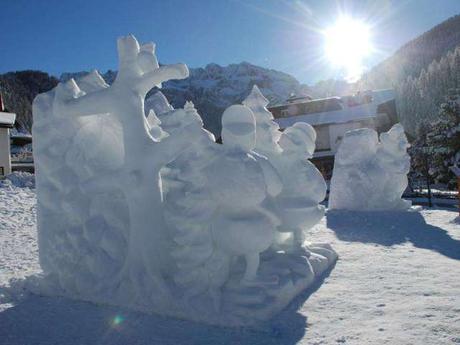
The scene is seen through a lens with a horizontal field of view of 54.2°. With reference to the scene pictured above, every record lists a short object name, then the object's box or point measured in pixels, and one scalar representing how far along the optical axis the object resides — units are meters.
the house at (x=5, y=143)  18.83
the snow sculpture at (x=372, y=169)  11.17
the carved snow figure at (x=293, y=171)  6.23
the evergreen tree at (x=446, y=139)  20.36
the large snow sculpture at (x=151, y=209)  4.44
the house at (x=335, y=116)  25.89
